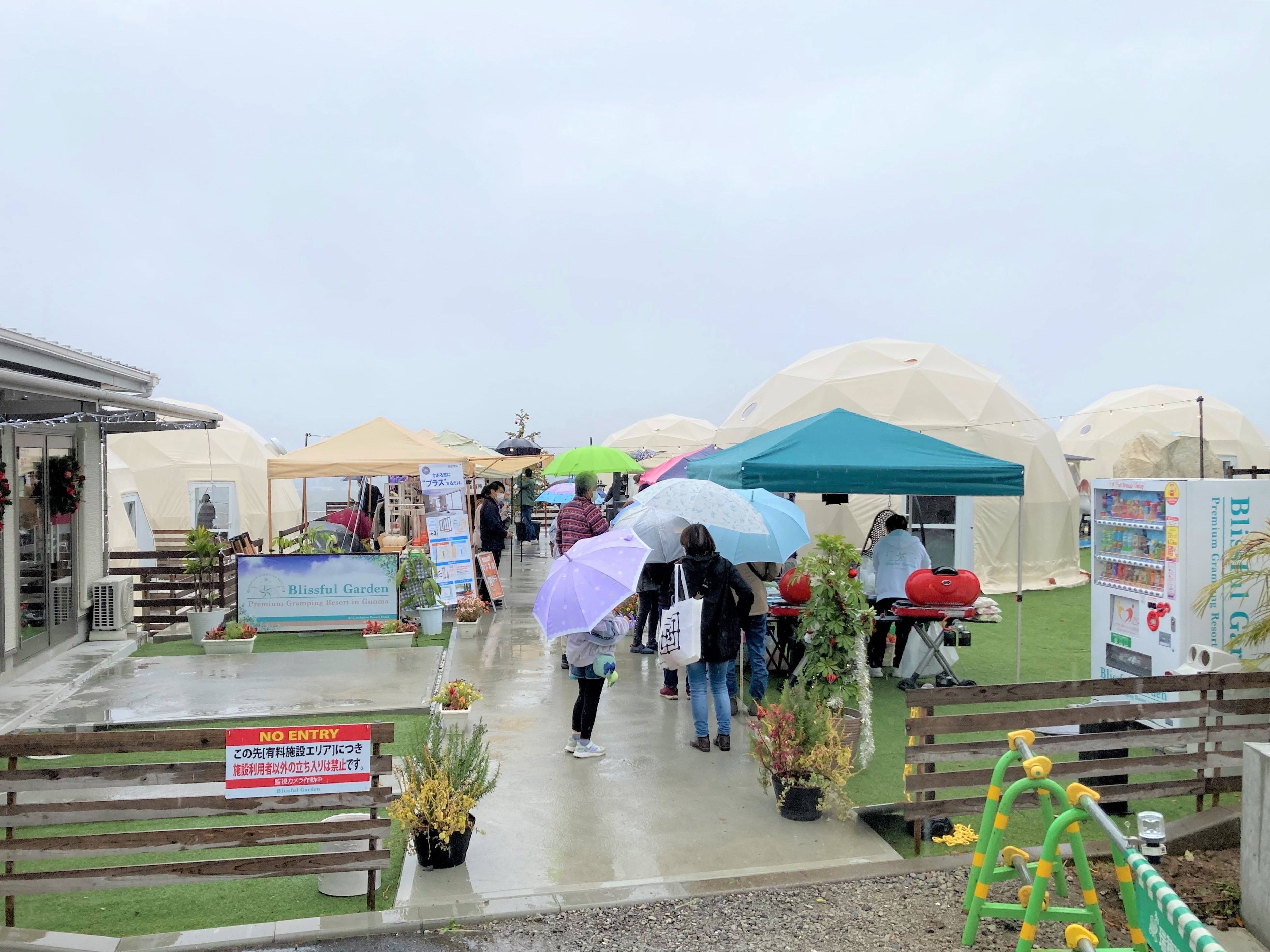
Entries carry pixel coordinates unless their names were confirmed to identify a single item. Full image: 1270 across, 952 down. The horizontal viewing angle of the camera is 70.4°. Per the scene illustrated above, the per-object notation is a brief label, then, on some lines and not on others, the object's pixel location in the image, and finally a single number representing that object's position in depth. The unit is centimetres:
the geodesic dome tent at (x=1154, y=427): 3025
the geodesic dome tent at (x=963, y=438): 1647
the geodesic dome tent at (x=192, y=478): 2500
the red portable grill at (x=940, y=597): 823
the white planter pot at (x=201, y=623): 1157
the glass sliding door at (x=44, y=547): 984
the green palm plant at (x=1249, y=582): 591
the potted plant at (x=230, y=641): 1085
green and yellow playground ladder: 298
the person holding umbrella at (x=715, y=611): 672
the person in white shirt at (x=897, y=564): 902
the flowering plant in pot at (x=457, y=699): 734
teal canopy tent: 857
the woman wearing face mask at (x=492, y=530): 1451
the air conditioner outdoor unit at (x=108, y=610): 1123
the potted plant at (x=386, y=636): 1105
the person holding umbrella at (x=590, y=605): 612
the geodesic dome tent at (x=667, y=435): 4269
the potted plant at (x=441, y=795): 475
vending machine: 661
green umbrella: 1241
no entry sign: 433
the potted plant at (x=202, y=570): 1160
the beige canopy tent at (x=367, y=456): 1282
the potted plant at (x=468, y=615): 1179
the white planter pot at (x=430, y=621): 1193
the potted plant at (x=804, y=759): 550
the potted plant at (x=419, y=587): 1209
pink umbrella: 1664
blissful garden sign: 1179
